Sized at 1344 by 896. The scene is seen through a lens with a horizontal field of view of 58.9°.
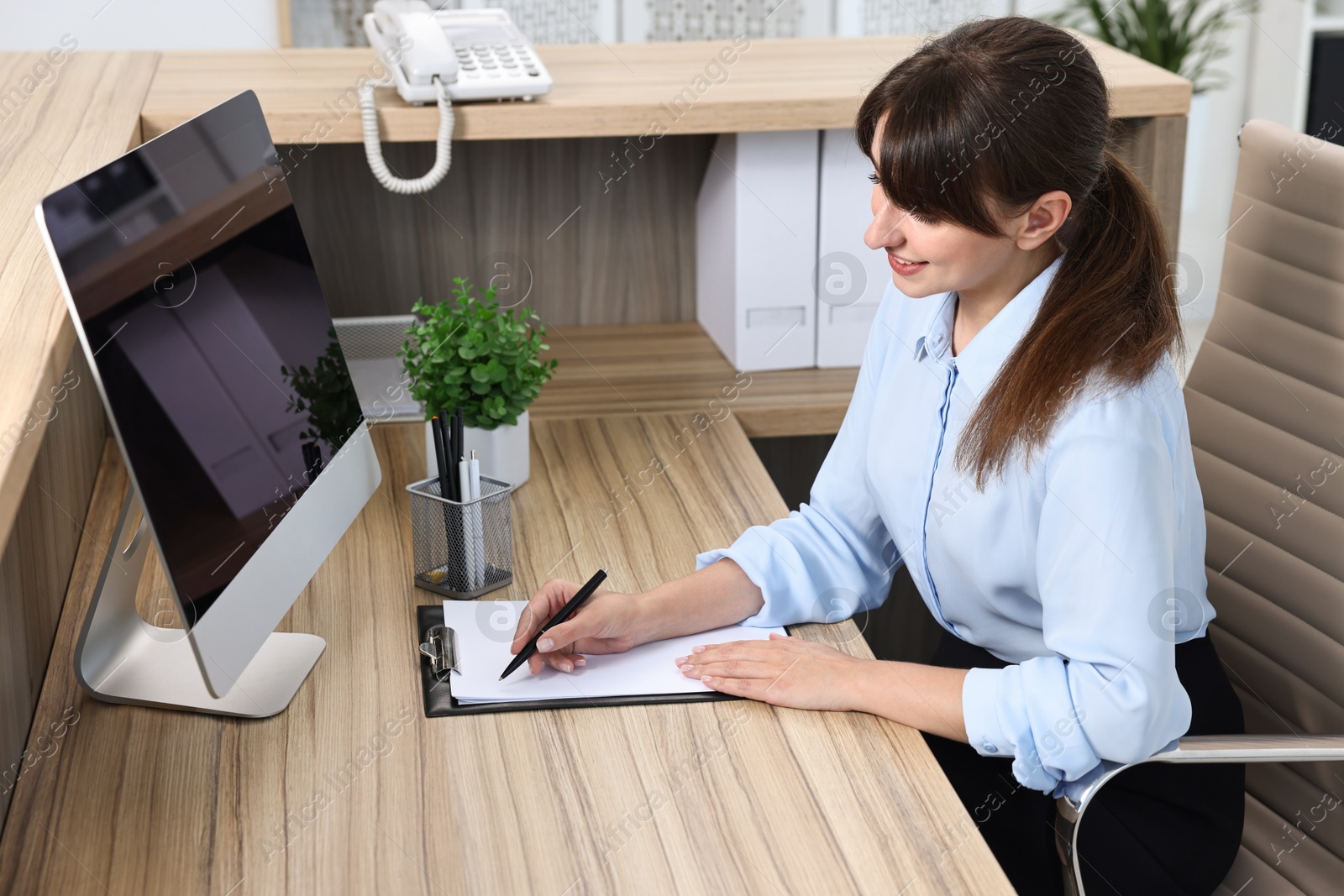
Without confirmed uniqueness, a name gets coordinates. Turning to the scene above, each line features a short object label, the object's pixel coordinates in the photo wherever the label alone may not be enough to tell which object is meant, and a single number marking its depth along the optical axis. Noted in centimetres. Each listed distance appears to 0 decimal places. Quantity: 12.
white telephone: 140
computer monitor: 80
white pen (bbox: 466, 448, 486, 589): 116
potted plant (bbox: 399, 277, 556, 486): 132
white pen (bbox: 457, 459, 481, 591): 115
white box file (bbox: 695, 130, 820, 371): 159
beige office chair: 115
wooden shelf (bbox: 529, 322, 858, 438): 159
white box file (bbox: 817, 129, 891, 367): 160
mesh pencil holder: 116
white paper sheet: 100
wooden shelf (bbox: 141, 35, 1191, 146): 142
